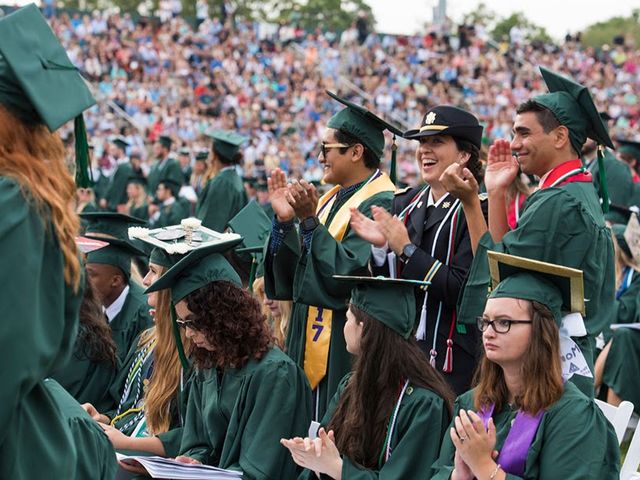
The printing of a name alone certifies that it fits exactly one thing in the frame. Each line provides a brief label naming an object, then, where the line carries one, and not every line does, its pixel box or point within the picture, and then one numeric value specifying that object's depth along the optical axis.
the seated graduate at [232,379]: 9.29
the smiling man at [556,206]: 9.31
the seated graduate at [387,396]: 8.52
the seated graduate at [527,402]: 7.32
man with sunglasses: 10.52
